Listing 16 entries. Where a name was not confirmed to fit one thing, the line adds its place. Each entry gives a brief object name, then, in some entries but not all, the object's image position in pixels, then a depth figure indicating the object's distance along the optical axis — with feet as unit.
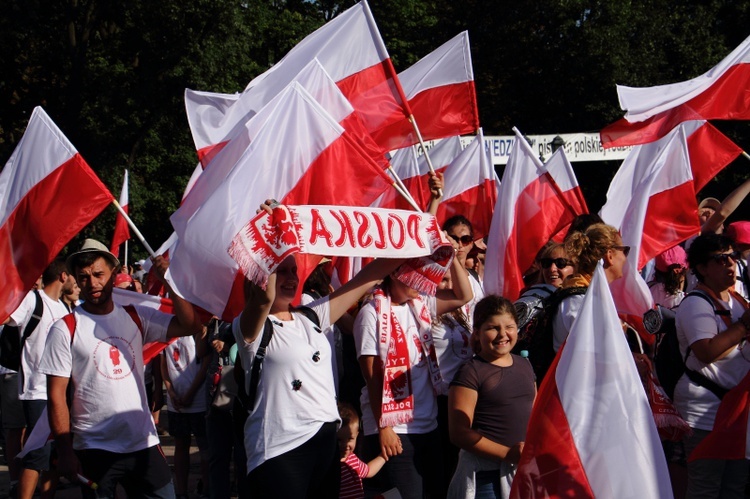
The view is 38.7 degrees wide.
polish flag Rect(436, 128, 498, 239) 29.00
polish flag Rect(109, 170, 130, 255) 31.10
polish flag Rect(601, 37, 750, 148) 23.66
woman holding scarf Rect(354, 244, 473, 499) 17.95
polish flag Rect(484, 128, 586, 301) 23.31
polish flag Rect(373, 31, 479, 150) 26.08
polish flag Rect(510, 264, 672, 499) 12.03
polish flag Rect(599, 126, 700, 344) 22.11
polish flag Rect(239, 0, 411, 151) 22.95
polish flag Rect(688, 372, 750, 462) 17.35
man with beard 17.08
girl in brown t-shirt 15.90
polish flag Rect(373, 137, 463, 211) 23.99
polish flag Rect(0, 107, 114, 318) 19.26
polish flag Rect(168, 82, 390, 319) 15.79
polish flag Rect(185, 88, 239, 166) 22.81
